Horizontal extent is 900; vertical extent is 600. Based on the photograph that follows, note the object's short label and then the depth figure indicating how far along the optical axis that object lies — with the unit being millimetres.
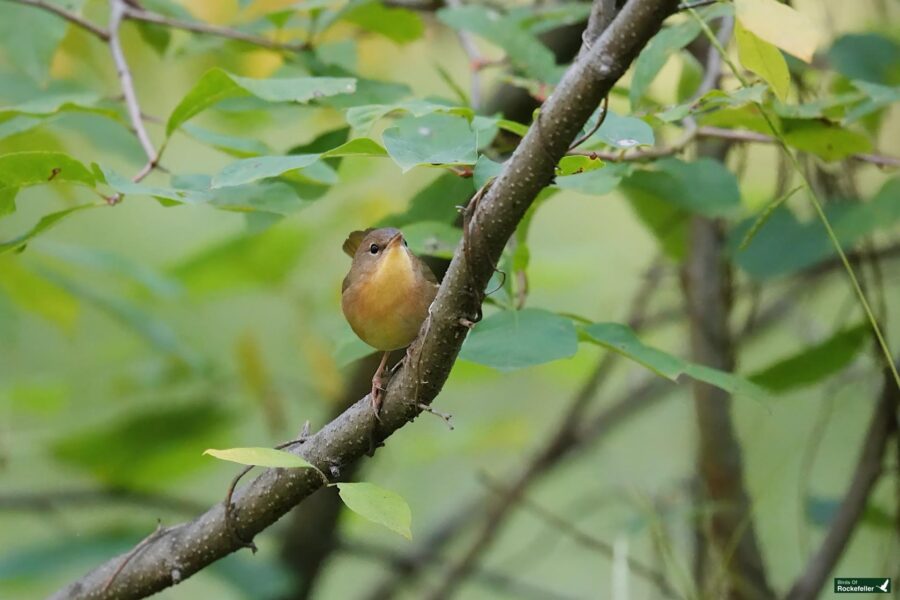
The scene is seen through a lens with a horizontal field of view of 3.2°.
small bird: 7478
